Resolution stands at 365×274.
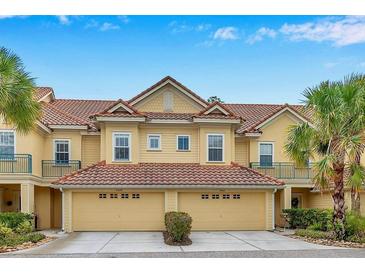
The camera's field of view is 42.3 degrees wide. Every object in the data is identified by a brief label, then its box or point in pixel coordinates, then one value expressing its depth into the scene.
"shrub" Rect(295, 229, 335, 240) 18.16
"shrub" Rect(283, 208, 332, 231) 21.62
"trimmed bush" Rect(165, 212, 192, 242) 17.16
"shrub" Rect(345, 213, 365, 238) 17.78
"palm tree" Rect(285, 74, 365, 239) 17.17
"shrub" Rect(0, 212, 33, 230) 20.53
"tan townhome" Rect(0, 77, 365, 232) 22.44
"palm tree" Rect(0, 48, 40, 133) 16.48
